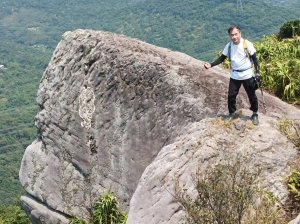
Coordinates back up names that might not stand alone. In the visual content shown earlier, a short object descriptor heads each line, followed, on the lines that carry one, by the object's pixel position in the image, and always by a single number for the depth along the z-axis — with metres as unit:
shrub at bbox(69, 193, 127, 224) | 13.45
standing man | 10.13
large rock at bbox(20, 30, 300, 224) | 9.75
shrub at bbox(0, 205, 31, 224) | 28.23
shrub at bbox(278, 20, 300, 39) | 19.55
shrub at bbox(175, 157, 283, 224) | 6.89
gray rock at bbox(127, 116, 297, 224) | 9.08
